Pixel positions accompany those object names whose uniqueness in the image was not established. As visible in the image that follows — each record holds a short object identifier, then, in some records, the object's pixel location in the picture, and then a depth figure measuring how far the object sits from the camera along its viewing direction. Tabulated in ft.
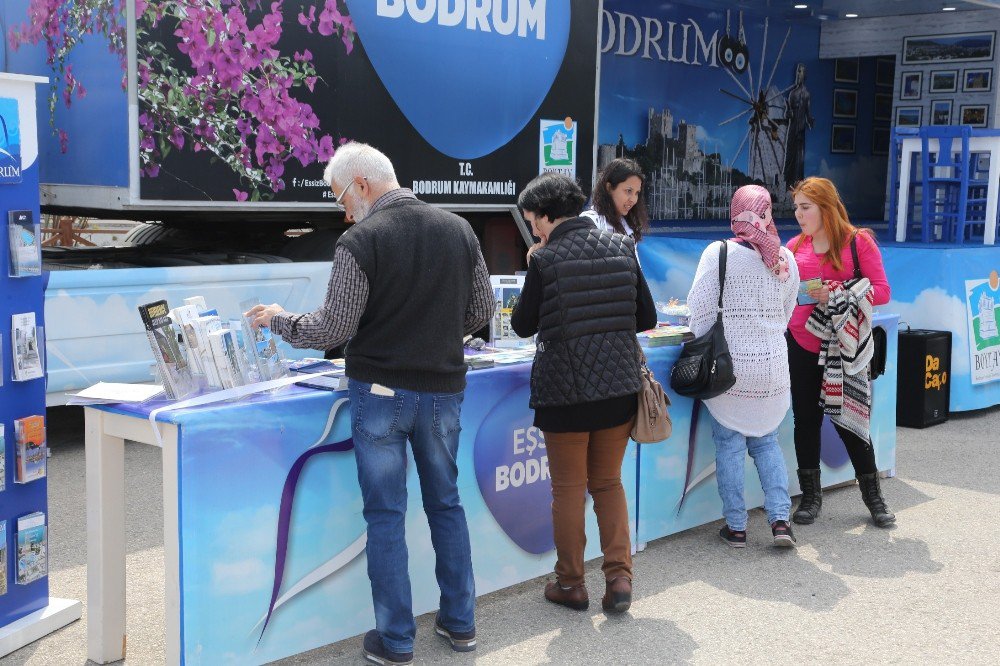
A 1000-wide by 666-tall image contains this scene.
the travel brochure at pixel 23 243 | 11.77
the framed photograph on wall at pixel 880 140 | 48.24
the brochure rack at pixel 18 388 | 11.71
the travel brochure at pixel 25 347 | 11.88
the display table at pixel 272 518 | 10.38
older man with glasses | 10.59
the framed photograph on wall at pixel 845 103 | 46.03
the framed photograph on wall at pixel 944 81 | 40.93
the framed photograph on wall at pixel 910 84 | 42.06
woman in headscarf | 14.75
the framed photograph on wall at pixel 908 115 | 42.65
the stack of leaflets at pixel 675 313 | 17.41
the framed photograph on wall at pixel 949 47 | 39.27
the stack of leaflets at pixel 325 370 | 11.65
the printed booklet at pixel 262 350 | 11.76
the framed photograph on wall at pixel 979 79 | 39.75
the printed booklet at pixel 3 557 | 11.70
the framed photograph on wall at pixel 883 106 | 48.03
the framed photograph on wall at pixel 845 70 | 45.93
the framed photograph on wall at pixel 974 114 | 40.11
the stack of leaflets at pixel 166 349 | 11.03
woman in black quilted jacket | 12.03
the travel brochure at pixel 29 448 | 11.89
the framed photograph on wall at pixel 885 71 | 48.03
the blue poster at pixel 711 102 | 36.73
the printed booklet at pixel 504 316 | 15.10
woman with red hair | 16.06
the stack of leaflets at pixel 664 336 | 15.23
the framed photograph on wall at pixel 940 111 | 41.50
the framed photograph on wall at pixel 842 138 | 46.29
